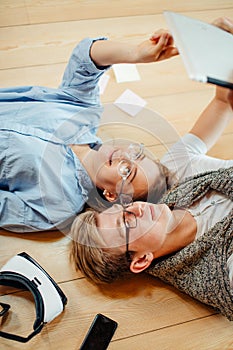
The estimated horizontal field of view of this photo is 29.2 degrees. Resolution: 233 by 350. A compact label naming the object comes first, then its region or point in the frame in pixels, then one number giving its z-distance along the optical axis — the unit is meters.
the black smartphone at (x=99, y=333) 0.99
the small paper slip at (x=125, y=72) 1.39
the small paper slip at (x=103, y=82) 1.36
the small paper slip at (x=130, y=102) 1.30
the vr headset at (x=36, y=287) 0.98
